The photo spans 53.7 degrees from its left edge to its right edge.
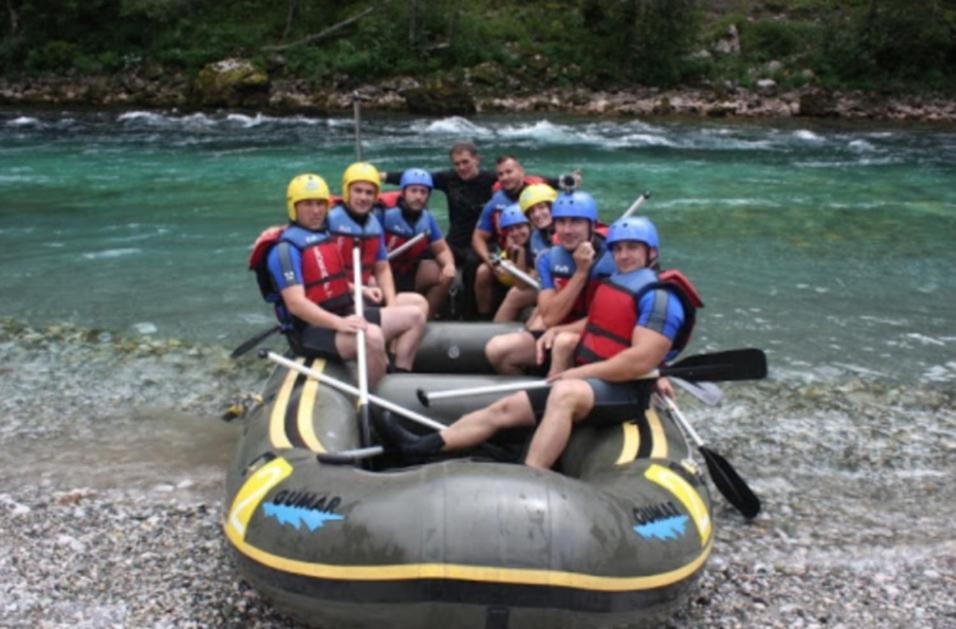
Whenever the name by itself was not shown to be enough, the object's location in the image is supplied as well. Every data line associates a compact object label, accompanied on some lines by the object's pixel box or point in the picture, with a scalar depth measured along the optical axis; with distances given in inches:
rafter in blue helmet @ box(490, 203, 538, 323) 243.9
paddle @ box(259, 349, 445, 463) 175.9
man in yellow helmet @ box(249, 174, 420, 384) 198.2
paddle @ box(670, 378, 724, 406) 185.0
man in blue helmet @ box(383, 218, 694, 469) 163.6
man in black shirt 281.2
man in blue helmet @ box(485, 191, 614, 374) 194.1
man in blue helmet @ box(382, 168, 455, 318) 259.8
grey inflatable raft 121.2
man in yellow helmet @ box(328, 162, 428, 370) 217.2
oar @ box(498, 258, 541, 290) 233.9
